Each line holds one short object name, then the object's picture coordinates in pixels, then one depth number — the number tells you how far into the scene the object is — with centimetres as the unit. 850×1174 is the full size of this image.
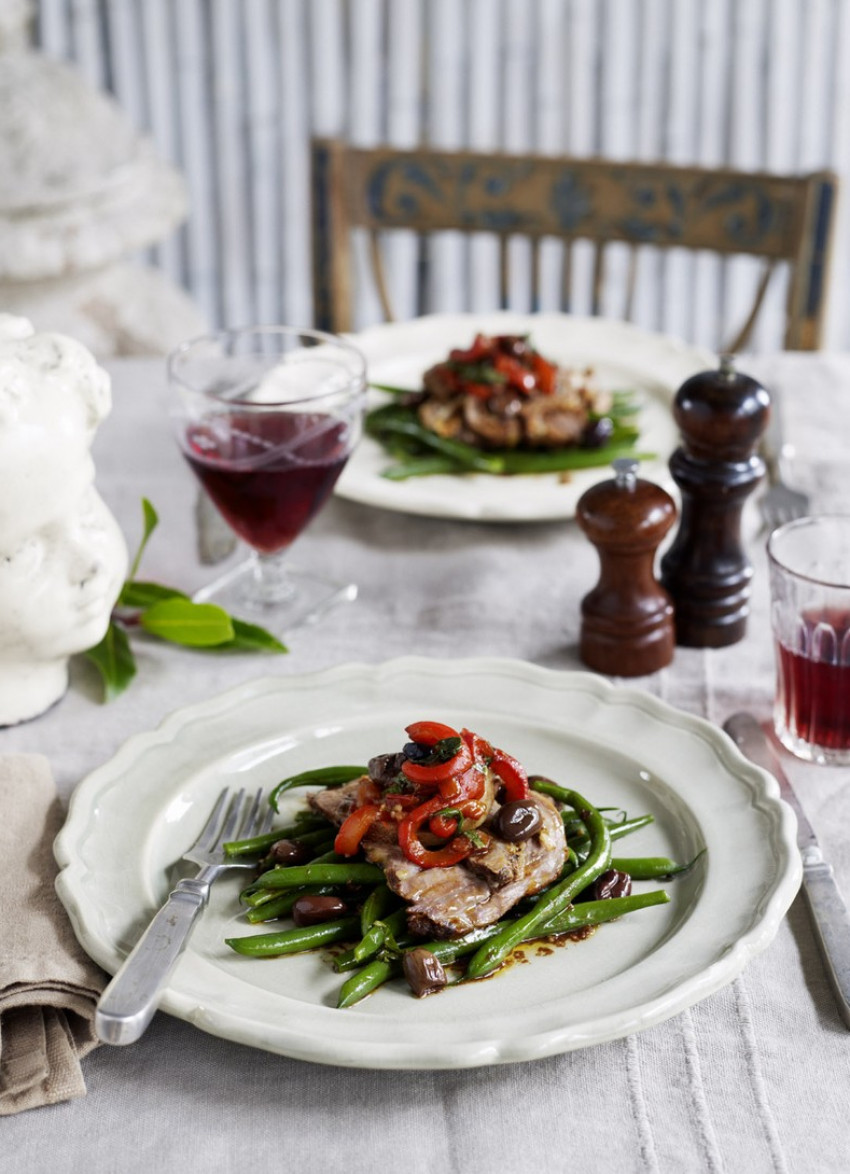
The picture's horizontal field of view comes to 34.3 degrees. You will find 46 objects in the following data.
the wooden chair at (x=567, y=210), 300
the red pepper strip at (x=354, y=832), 131
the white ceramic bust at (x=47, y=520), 150
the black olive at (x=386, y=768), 132
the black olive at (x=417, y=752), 130
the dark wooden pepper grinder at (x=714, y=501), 179
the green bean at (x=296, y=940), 123
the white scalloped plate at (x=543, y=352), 212
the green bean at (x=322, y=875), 128
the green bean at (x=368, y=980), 117
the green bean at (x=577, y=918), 123
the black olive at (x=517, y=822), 127
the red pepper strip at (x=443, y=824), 127
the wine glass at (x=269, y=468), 188
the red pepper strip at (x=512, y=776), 134
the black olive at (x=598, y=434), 226
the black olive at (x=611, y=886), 130
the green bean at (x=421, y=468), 220
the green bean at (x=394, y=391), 240
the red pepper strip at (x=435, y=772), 128
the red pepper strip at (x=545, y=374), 231
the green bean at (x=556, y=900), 121
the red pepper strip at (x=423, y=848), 127
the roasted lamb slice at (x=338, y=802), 136
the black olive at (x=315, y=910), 125
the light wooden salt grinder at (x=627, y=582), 171
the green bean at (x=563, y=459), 225
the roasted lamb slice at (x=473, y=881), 123
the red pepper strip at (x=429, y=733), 132
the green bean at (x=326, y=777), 146
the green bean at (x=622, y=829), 137
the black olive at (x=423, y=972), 118
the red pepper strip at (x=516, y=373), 230
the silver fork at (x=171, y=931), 107
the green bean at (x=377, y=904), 125
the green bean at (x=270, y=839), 135
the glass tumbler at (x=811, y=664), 159
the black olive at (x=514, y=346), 237
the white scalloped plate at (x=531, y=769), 113
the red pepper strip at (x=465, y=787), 128
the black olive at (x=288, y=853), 133
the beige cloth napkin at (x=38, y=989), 116
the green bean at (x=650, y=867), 134
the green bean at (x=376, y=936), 121
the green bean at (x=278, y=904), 128
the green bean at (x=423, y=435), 224
